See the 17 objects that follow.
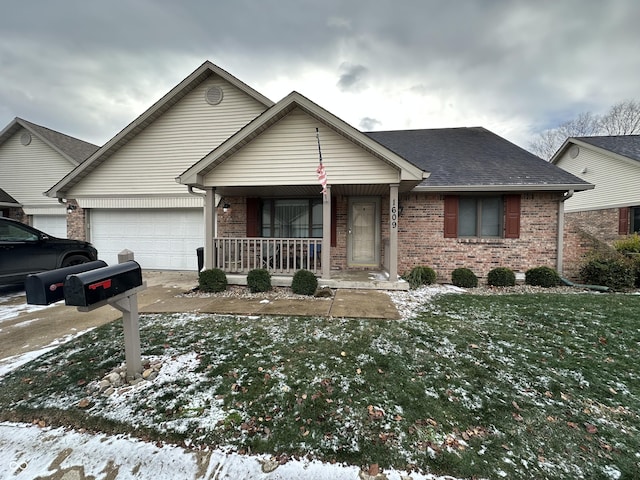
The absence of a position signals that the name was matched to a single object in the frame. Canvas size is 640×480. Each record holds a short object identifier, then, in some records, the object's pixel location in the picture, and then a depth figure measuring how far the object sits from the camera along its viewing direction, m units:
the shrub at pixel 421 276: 7.07
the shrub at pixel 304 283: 6.03
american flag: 5.69
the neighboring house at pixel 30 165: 10.80
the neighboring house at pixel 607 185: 10.95
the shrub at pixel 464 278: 7.05
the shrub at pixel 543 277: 6.91
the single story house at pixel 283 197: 6.41
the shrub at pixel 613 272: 6.66
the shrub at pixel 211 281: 6.25
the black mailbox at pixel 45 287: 2.08
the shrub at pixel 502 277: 6.98
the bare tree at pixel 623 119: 19.52
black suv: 5.59
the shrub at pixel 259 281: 6.26
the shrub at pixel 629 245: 7.53
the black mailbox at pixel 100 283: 2.05
